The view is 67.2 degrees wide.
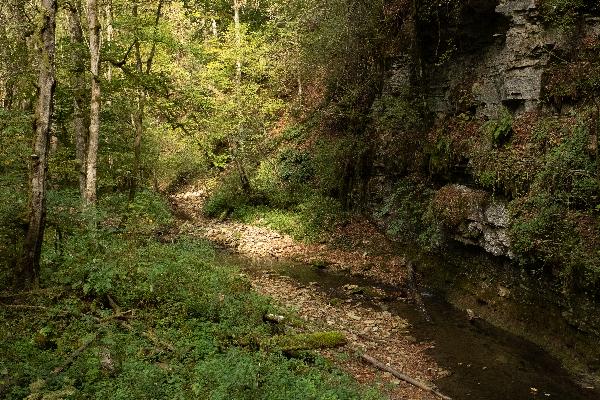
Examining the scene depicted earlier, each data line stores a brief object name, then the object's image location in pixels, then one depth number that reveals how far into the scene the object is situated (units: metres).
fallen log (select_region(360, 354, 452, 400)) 7.75
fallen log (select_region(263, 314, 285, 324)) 9.34
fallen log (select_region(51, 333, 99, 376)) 5.66
